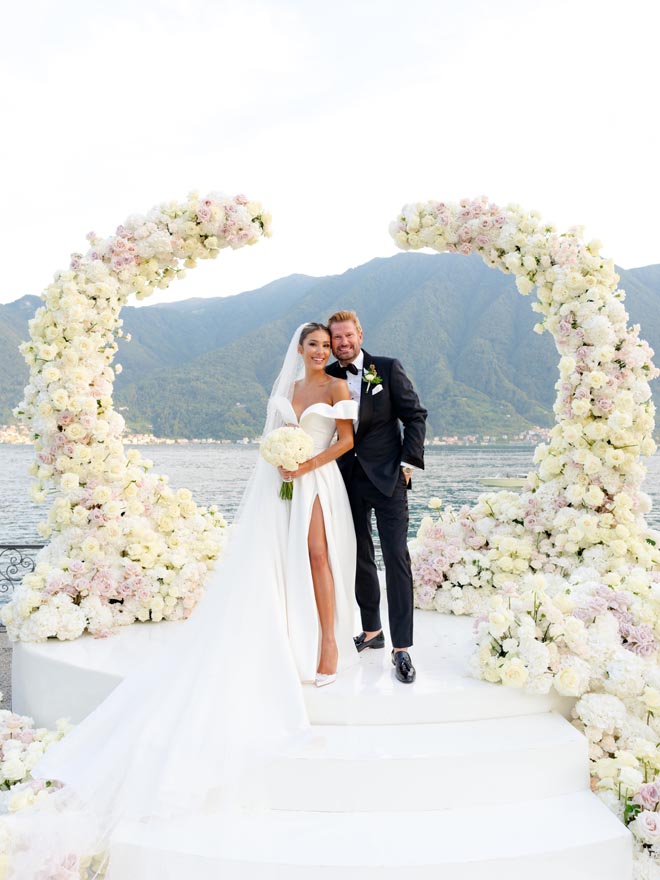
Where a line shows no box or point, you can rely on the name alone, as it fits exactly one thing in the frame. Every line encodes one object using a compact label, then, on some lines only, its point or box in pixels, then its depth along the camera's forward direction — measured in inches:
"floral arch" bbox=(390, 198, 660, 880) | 159.0
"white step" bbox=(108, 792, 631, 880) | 111.4
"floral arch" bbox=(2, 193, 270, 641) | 215.3
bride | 121.6
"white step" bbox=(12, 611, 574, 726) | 143.9
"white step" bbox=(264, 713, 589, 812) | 128.4
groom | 156.9
